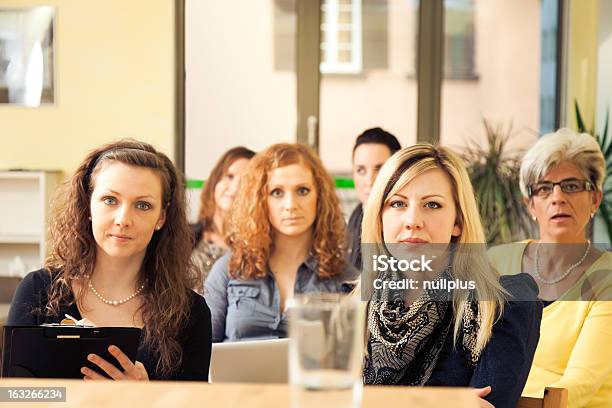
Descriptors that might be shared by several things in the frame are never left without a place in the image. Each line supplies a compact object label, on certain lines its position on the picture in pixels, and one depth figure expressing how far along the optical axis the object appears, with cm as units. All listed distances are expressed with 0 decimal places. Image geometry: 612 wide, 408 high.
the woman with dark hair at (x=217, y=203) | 384
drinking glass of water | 148
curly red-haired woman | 320
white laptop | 256
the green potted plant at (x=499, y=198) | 476
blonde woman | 250
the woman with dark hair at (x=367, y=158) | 378
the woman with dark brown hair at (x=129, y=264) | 255
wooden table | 173
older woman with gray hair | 285
